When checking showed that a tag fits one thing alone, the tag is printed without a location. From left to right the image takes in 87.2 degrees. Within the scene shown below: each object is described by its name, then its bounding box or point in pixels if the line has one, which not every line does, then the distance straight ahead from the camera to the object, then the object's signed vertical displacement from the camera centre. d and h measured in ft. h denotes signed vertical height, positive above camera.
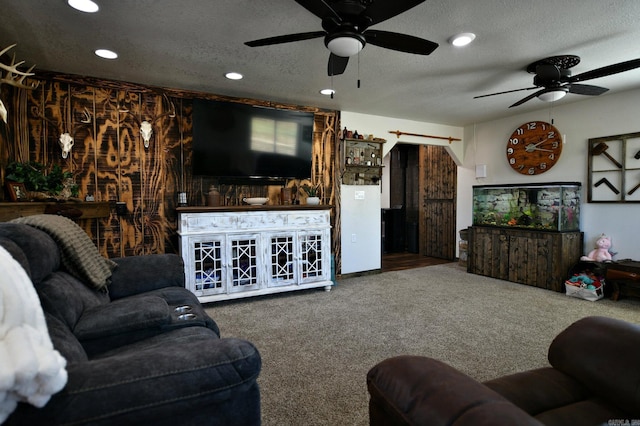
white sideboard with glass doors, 12.05 -1.91
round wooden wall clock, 15.65 +2.41
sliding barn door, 21.26 -0.26
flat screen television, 12.69 +2.36
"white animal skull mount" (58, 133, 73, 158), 11.12 +1.98
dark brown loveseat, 2.53 -1.85
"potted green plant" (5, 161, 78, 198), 9.43 +0.70
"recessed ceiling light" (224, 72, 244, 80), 11.27 +4.27
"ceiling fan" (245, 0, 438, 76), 5.90 +3.35
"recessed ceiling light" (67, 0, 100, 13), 6.95 +4.15
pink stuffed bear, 13.63 -2.27
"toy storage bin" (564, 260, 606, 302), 12.92 -3.33
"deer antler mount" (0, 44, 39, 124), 7.26 +2.75
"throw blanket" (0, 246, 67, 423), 2.49 -1.16
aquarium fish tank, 14.39 -0.41
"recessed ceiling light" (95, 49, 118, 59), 9.41 +4.23
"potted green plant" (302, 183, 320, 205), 14.65 +0.29
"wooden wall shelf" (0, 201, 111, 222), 8.00 -0.16
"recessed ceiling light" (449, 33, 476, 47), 8.49 +4.11
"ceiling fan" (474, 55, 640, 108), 9.95 +3.69
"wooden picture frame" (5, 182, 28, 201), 9.07 +0.32
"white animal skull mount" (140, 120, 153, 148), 12.21 +2.56
